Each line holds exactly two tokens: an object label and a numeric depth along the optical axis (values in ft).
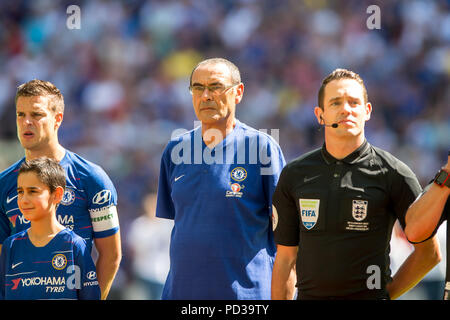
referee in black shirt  22.34
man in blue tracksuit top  25.54
